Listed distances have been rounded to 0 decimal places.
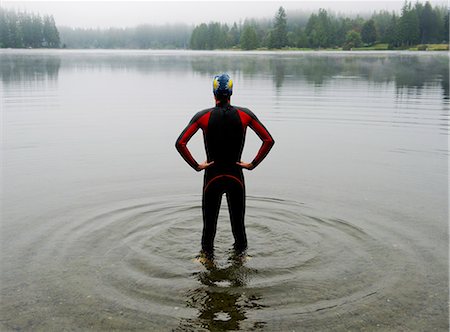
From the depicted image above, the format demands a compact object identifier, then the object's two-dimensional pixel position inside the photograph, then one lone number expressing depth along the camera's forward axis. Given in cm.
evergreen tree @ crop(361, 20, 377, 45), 17038
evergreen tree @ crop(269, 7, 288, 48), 17456
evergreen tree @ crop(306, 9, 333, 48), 17175
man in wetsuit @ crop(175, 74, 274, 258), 729
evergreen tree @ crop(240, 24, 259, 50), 18488
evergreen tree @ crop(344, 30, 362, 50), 16775
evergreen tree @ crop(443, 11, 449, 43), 15575
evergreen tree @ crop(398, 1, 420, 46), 15275
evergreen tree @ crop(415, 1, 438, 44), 15888
